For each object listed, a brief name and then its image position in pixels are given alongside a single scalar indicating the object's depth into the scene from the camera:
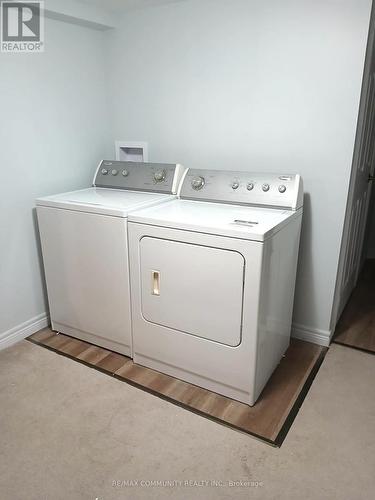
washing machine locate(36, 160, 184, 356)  1.97
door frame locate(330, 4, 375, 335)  1.84
